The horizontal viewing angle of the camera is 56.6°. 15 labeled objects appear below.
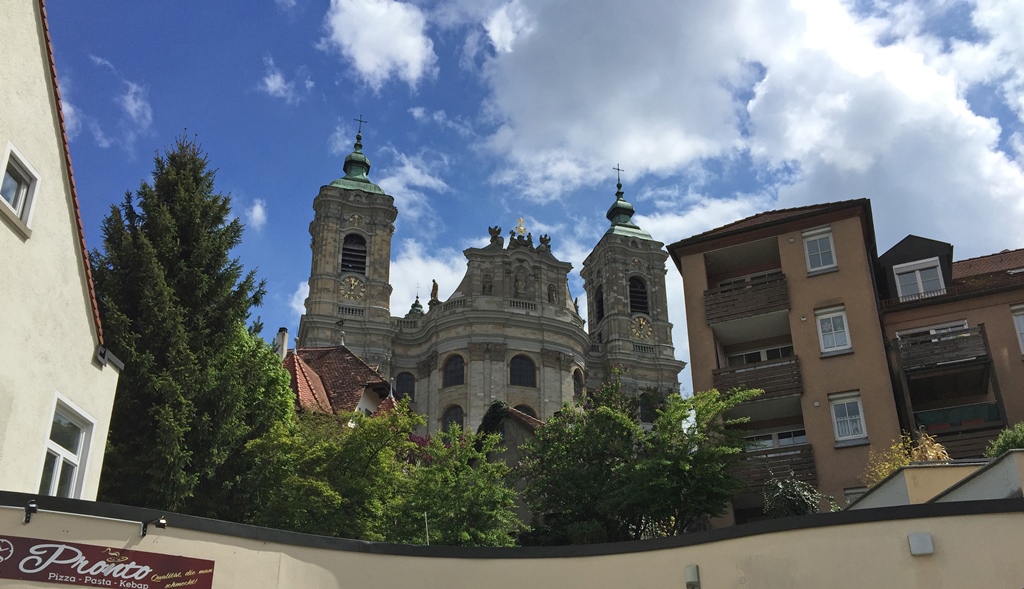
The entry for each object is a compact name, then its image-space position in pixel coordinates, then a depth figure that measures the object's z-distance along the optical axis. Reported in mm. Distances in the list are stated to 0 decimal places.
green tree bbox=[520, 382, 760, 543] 22312
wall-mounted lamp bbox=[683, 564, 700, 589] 12789
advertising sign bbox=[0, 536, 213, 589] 10336
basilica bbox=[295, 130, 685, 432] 59000
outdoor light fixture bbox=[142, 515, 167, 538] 11219
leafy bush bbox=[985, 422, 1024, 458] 20391
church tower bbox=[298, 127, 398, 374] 62931
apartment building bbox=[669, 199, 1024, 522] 25156
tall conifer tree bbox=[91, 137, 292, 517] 18375
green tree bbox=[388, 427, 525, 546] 22422
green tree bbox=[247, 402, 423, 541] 20750
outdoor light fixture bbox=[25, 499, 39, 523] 10398
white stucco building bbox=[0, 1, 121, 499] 12461
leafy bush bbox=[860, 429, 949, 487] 19062
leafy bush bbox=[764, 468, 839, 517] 21359
